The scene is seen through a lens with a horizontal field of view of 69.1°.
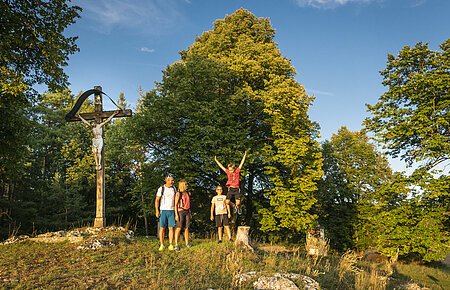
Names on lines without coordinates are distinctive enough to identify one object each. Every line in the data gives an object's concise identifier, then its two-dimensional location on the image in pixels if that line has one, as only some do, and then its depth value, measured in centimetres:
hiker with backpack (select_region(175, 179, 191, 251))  929
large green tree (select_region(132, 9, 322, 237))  1694
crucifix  1087
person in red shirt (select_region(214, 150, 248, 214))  1055
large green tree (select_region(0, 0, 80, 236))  1149
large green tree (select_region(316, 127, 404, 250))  2648
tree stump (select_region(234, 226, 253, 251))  923
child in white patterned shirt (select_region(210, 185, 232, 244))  1021
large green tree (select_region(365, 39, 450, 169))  1605
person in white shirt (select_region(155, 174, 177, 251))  916
